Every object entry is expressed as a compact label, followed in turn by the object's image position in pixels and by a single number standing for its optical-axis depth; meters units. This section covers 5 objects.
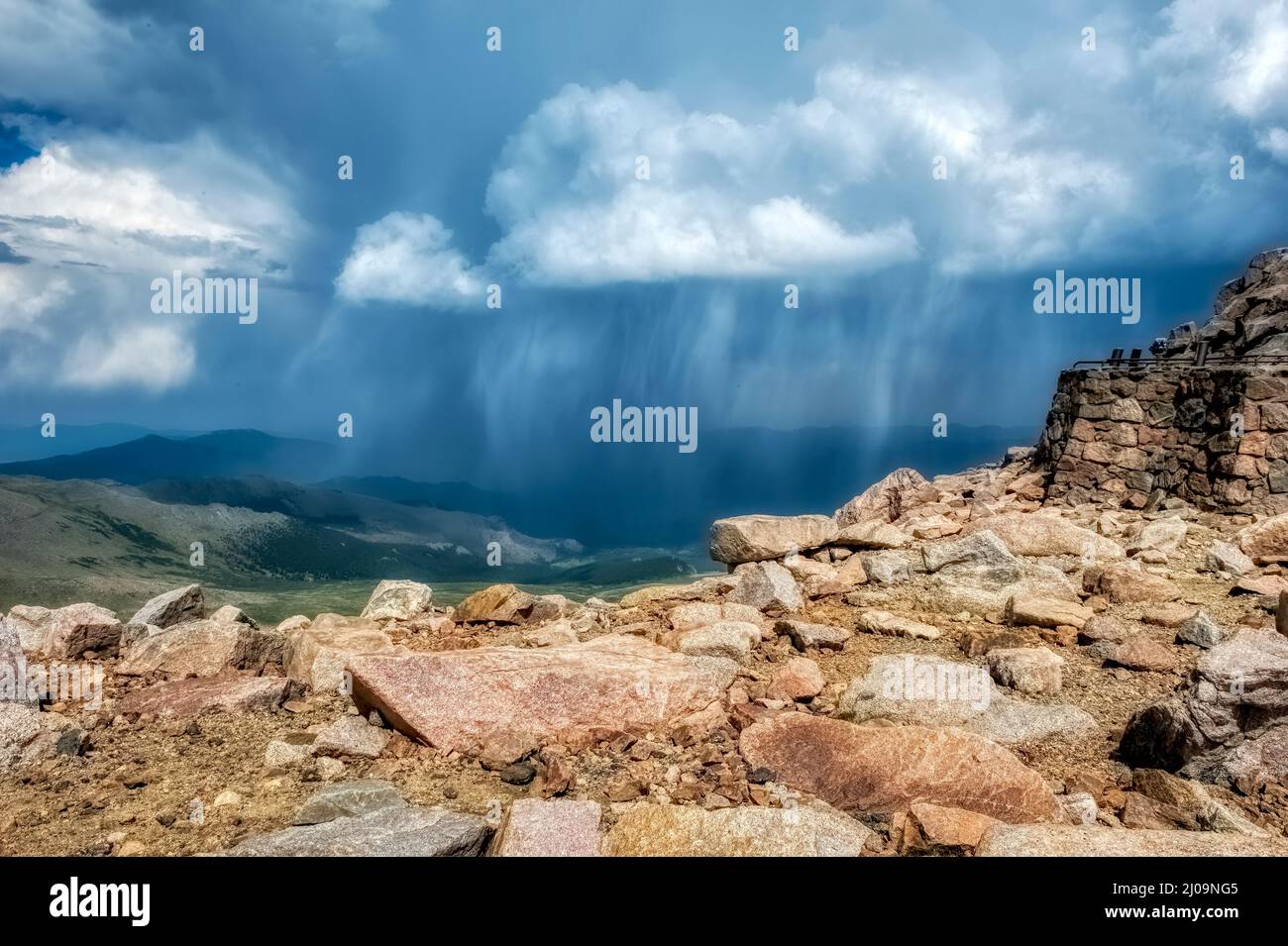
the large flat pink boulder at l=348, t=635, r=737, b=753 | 8.71
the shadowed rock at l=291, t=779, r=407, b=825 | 7.04
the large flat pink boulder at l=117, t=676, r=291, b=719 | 9.84
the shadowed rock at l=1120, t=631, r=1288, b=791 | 7.65
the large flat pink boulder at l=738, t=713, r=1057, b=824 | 7.41
